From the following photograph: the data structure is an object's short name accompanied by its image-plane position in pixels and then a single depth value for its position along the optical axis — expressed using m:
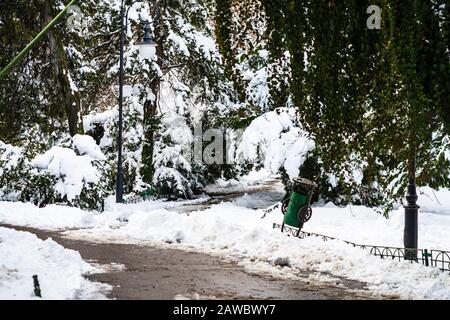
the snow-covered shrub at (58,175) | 18.80
